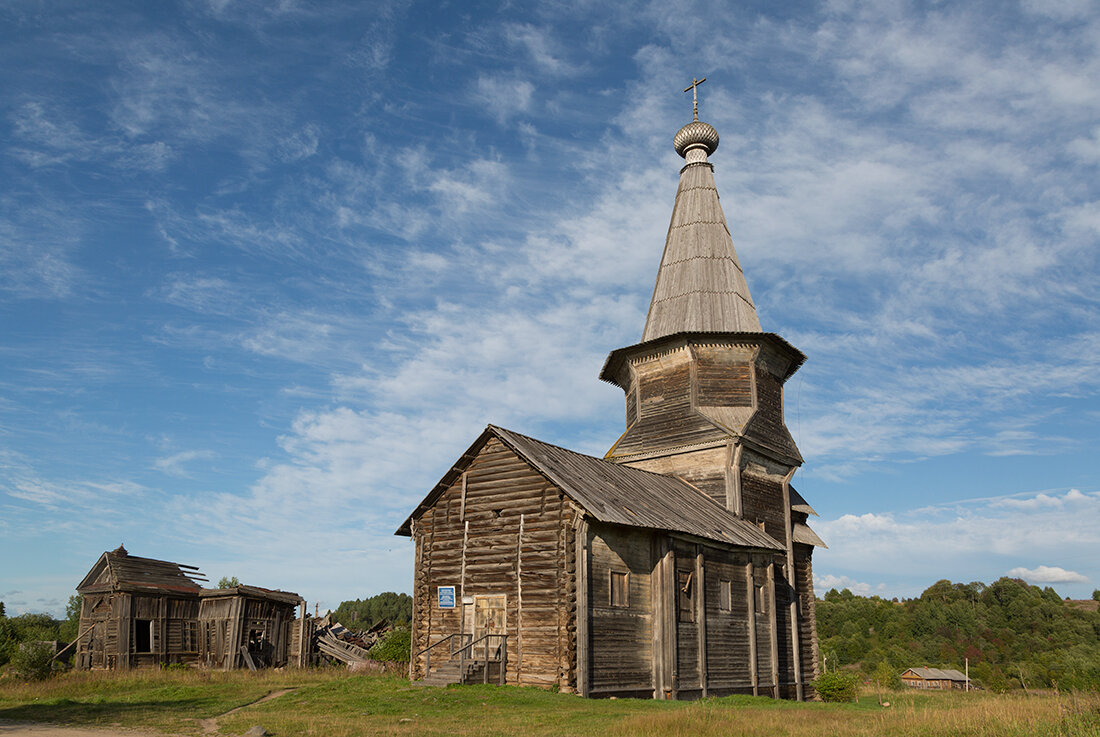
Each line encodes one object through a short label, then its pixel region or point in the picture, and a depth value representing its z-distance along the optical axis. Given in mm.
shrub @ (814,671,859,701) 30734
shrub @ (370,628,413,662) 31359
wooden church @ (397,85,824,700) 22156
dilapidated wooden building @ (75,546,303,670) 33312
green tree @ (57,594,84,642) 59319
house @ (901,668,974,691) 86500
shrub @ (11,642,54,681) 26906
